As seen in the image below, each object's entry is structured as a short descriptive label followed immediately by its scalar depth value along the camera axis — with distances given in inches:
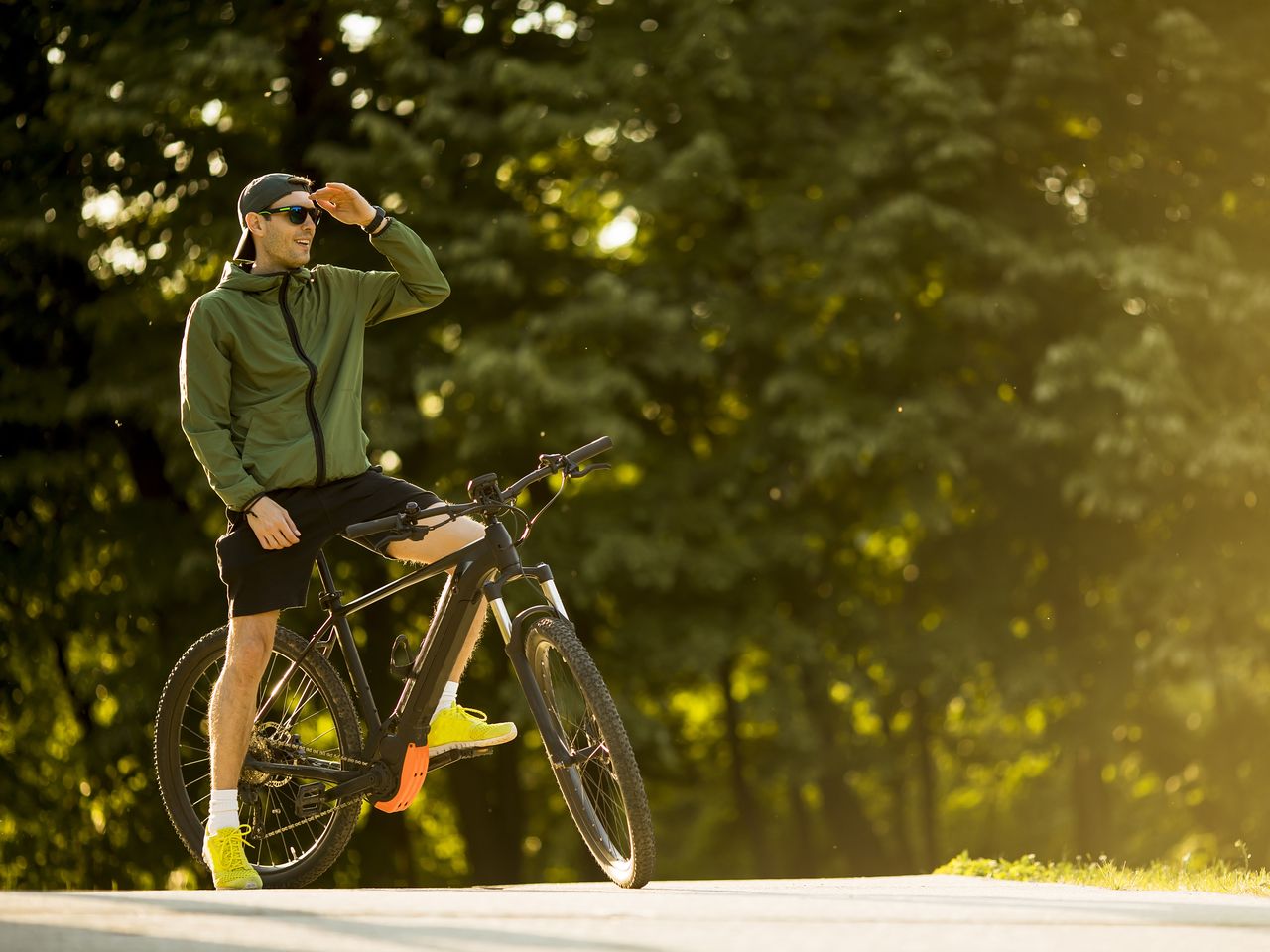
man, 382.3
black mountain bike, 366.6
